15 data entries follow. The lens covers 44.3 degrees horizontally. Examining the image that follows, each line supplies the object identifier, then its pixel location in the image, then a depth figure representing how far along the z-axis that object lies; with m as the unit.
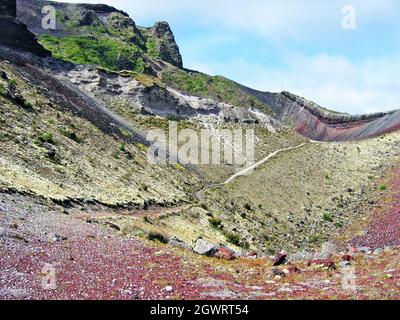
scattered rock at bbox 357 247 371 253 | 26.16
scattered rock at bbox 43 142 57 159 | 42.00
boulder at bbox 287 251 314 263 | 24.43
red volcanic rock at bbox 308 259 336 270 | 21.92
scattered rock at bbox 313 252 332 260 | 24.06
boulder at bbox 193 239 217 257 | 26.41
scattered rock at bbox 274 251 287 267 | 23.61
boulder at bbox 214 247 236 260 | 26.11
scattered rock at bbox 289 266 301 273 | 21.68
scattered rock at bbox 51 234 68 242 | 22.75
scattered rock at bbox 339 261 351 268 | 21.81
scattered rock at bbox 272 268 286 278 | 20.88
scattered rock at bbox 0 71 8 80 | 55.88
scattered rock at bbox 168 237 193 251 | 27.33
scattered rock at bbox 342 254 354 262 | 23.03
